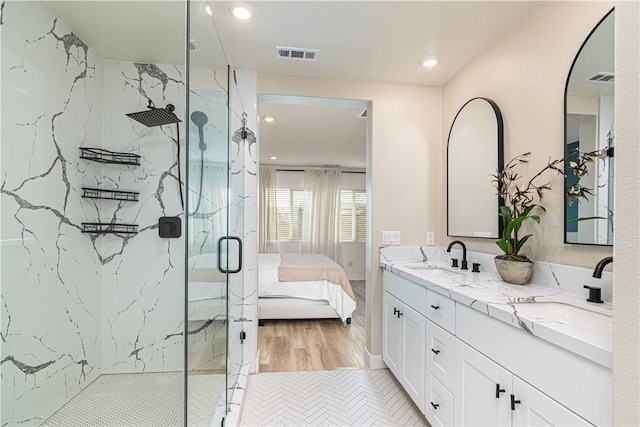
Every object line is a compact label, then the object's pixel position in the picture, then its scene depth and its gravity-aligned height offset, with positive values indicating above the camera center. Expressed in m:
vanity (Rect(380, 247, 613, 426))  0.86 -0.50
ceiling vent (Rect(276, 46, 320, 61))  2.07 +1.13
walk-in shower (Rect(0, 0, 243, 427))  1.50 -0.03
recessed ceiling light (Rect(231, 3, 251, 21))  1.65 +1.14
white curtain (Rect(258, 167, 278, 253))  6.39 +0.10
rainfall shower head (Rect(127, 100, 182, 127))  2.09 +0.69
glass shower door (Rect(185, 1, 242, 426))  1.28 -0.06
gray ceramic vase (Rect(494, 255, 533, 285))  1.60 -0.29
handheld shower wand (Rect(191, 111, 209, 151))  1.36 +0.43
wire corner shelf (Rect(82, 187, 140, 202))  2.08 +0.14
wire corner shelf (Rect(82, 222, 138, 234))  2.11 -0.10
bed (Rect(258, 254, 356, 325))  3.61 -0.94
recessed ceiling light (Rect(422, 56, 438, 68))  2.14 +1.11
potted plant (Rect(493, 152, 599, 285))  1.60 +0.03
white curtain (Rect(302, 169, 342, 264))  6.53 +0.00
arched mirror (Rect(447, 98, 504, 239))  1.97 +0.34
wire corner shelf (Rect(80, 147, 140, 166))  2.06 +0.41
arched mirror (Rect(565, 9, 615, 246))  1.27 +0.38
